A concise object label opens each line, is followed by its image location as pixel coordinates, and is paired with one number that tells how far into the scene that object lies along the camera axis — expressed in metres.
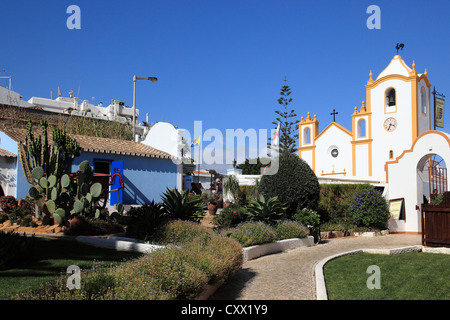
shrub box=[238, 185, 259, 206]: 22.23
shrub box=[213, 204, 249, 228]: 12.96
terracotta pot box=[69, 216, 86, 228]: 11.57
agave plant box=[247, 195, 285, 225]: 12.56
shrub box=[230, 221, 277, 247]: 9.98
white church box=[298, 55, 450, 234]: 36.62
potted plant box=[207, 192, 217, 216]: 18.86
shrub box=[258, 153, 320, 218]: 14.84
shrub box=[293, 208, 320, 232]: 13.54
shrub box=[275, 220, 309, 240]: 11.84
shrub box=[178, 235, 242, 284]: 6.33
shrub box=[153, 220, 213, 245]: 9.58
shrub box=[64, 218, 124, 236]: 11.40
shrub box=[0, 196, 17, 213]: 14.88
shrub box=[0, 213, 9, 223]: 13.32
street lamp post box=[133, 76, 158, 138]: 21.79
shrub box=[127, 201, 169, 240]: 10.72
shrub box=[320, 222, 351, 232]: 15.66
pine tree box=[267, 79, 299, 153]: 43.81
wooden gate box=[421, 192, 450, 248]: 11.05
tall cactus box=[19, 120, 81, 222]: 12.22
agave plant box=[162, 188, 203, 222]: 12.40
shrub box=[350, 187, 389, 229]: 16.73
